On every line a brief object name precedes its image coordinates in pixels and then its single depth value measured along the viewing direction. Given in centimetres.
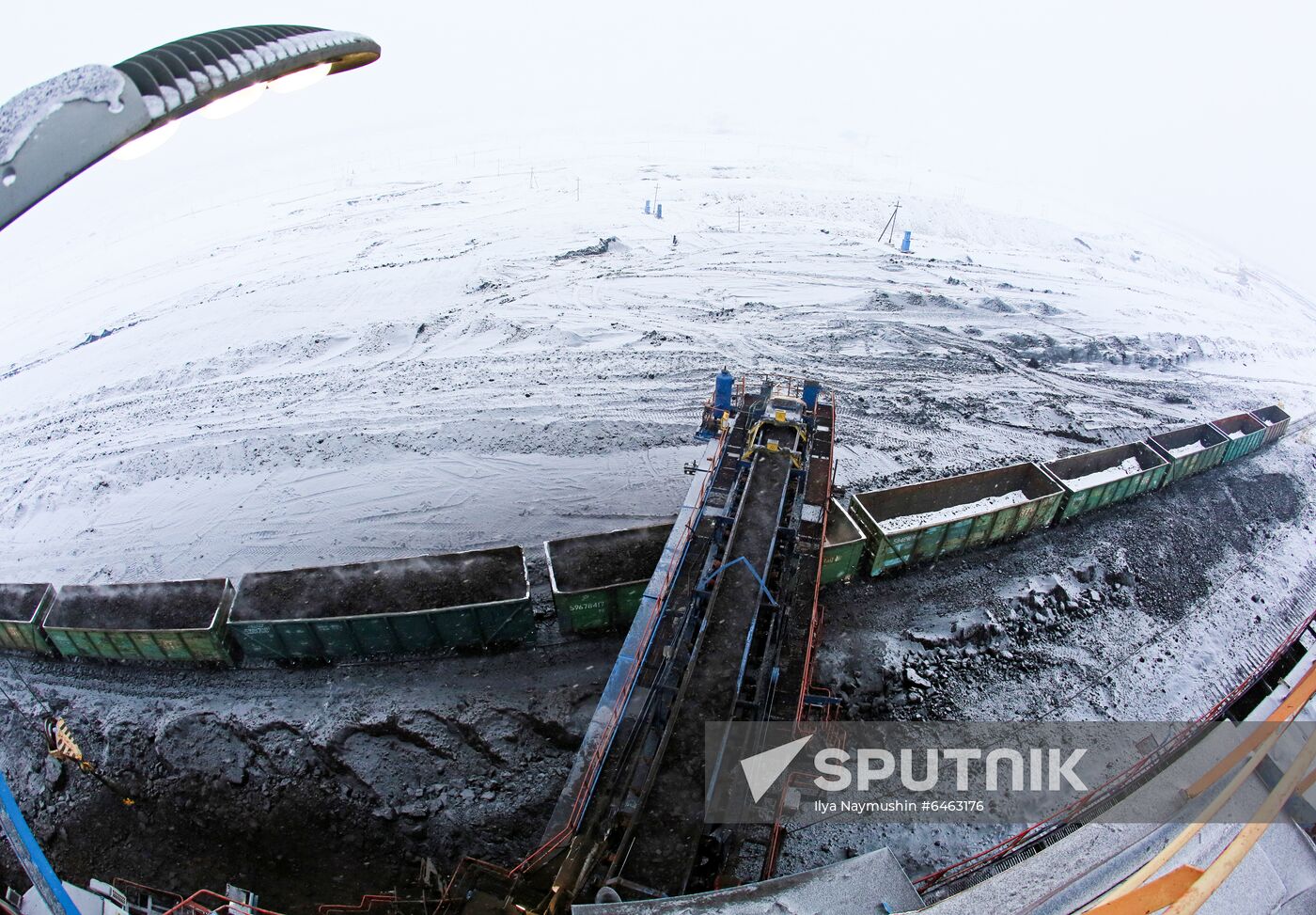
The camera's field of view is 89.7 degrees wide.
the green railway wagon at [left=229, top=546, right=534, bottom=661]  1352
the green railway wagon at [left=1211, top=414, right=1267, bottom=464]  2092
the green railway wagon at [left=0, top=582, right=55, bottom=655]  1406
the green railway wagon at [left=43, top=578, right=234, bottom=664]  1360
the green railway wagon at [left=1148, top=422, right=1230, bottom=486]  1969
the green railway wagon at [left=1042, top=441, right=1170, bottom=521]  1802
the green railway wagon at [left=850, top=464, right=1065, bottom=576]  1580
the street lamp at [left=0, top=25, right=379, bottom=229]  331
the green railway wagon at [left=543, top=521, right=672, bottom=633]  1392
